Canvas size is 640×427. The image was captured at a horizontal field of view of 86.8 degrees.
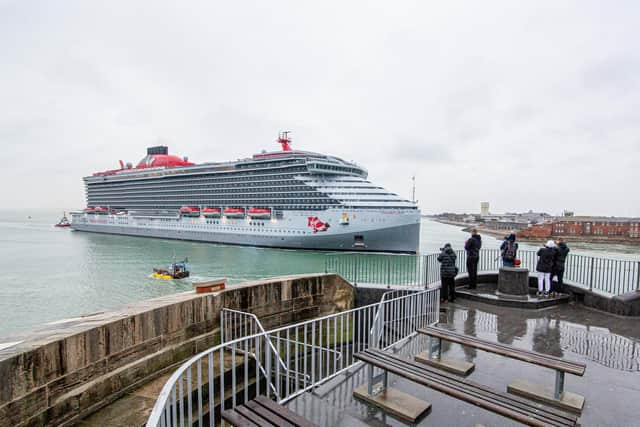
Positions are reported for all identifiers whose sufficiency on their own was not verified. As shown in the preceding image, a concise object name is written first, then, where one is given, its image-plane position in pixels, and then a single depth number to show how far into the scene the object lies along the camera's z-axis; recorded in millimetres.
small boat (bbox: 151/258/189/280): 25156
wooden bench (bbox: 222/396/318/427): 2404
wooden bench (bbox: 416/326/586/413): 3375
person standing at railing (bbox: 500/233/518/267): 8281
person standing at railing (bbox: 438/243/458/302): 7665
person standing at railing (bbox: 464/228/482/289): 8219
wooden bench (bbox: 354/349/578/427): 2480
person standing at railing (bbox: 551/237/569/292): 7773
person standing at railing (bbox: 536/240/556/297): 7715
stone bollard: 7809
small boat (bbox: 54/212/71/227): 98325
